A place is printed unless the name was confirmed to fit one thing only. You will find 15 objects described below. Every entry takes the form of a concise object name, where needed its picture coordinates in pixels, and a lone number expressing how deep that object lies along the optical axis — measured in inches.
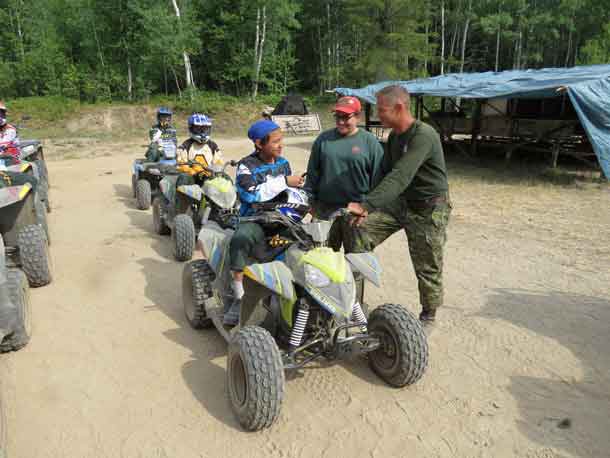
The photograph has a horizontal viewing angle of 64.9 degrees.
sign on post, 987.3
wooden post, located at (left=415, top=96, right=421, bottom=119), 689.6
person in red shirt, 264.8
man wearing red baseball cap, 156.0
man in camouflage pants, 132.1
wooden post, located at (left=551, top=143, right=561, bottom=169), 472.1
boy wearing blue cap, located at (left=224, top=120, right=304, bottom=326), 136.1
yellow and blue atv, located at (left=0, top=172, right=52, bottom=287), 187.9
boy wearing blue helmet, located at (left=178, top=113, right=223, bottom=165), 255.0
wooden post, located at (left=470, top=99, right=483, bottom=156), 551.7
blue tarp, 399.9
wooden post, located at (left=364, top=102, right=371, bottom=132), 704.8
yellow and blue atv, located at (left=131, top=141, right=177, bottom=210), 333.7
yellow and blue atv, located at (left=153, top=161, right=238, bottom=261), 214.8
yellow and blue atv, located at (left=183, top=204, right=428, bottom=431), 107.8
